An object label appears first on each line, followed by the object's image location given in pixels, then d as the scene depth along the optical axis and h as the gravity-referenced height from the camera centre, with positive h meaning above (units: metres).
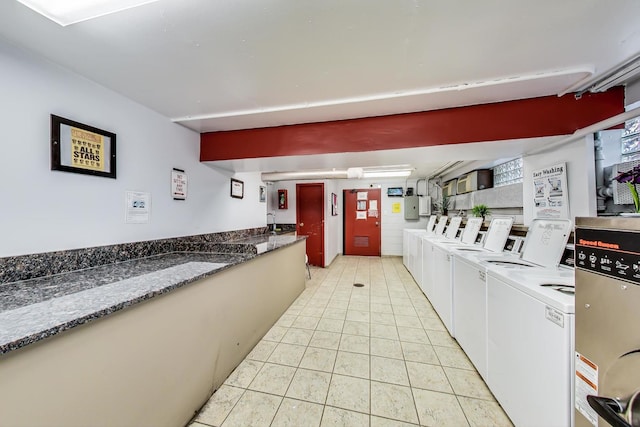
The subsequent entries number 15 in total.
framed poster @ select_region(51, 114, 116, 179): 1.35 +0.42
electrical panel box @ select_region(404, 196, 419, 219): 6.20 +0.16
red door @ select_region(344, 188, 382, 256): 6.60 -0.24
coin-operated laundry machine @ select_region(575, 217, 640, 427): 0.63 -0.34
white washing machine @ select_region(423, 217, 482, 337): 2.31 -0.66
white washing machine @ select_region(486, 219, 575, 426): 0.97 -0.62
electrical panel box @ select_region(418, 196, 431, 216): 6.01 +0.21
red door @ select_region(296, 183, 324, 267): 5.36 -0.10
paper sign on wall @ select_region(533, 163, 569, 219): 1.88 +0.18
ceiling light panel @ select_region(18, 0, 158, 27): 0.95 +0.89
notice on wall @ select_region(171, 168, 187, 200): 2.17 +0.28
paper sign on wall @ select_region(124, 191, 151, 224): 1.75 +0.05
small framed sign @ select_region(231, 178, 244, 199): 3.14 +0.35
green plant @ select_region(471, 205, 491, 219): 3.38 +0.03
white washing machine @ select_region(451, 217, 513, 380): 1.65 -0.68
